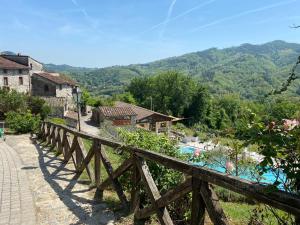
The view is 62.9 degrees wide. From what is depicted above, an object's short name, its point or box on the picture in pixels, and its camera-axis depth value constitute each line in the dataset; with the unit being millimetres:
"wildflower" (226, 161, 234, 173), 3391
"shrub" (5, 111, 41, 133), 13647
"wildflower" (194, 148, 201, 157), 3827
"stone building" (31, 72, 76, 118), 36558
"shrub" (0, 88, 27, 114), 18866
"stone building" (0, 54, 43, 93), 31938
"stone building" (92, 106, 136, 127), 32437
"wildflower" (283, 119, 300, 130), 1835
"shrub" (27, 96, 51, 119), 20913
